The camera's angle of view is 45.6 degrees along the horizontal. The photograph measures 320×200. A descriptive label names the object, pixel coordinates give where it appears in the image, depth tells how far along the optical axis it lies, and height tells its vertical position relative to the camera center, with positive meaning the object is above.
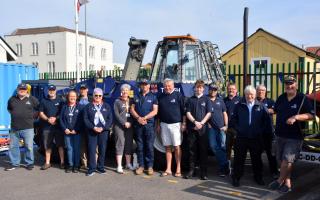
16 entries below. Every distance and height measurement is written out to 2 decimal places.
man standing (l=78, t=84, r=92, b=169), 7.47 -1.01
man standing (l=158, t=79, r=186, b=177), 6.68 -0.61
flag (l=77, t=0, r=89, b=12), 15.76 +3.37
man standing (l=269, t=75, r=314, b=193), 5.47 -0.60
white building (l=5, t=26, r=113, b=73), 51.72 +5.05
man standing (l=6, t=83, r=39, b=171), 7.50 -0.73
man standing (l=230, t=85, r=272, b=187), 6.11 -0.76
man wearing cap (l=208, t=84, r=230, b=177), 6.70 -0.81
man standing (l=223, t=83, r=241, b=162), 6.91 -0.37
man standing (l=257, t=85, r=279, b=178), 6.57 -1.06
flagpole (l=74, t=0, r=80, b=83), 15.47 +2.67
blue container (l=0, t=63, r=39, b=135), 11.68 +0.10
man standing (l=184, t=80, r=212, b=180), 6.56 -0.69
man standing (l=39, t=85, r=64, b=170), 7.49 -0.76
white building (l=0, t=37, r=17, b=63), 20.77 +1.71
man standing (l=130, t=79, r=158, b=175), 6.88 -0.66
